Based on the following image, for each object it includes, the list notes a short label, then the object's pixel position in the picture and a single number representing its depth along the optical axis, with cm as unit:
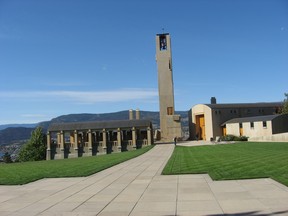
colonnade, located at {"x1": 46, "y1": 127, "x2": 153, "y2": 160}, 3984
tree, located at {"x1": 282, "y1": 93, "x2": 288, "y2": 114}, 4097
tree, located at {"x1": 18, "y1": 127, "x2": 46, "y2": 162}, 4630
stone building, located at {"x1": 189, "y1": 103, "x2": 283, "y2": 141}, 4128
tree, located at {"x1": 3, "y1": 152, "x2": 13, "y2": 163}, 5588
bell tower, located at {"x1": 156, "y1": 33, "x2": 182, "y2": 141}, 4390
